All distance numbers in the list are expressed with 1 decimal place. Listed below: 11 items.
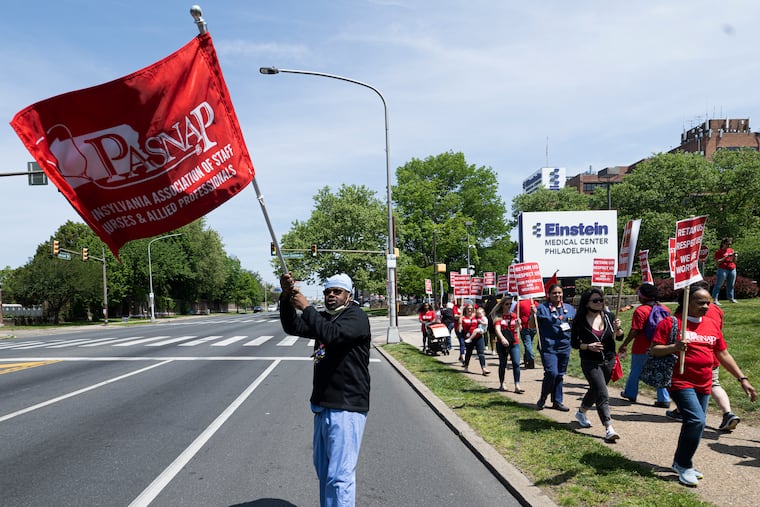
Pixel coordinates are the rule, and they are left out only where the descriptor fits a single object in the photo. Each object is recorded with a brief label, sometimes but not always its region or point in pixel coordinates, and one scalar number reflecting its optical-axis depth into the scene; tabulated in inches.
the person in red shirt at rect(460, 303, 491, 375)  499.2
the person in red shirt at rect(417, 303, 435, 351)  708.0
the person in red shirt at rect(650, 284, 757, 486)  191.6
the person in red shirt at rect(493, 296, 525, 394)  381.4
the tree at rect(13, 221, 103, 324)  2087.8
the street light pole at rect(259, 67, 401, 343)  886.4
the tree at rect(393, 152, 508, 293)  2110.0
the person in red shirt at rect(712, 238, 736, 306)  625.9
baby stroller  681.1
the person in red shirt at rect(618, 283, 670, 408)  317.4
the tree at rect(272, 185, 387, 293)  2246.6
